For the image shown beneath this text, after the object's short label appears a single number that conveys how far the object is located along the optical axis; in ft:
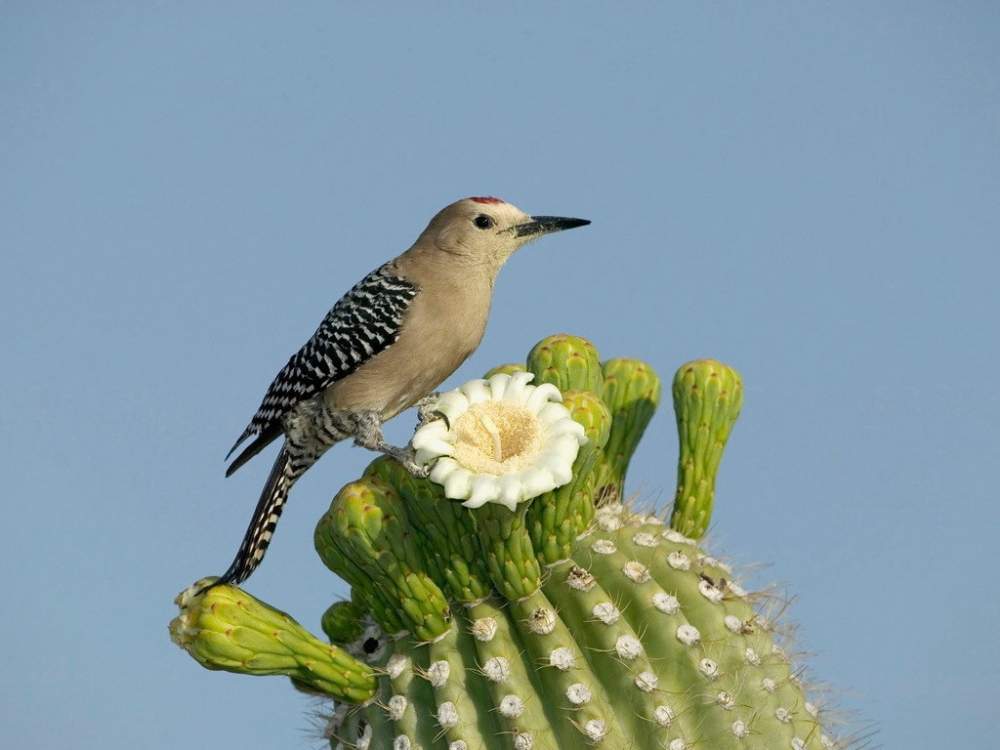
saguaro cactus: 20.24
